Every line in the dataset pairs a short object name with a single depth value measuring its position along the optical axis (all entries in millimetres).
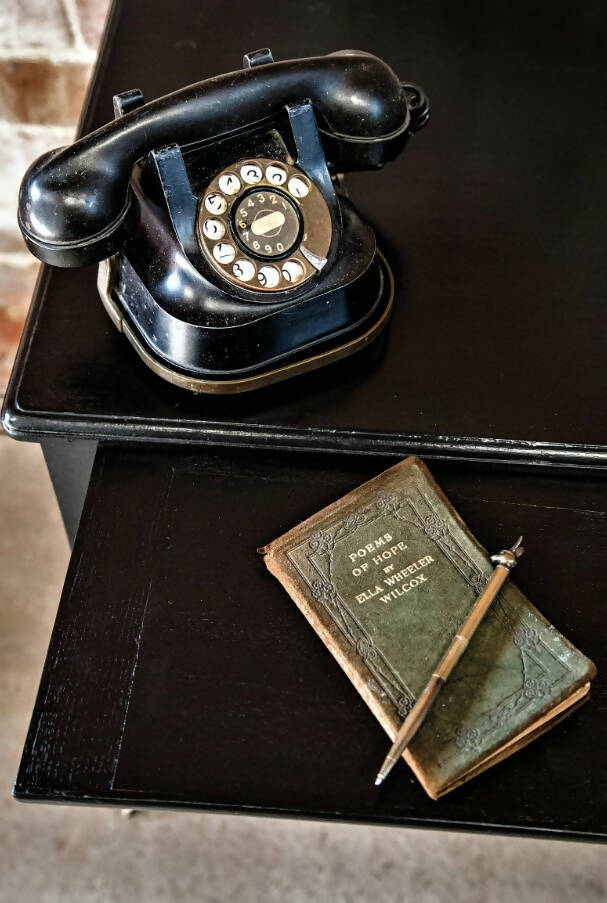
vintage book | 667
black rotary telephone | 712
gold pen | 655
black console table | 675
